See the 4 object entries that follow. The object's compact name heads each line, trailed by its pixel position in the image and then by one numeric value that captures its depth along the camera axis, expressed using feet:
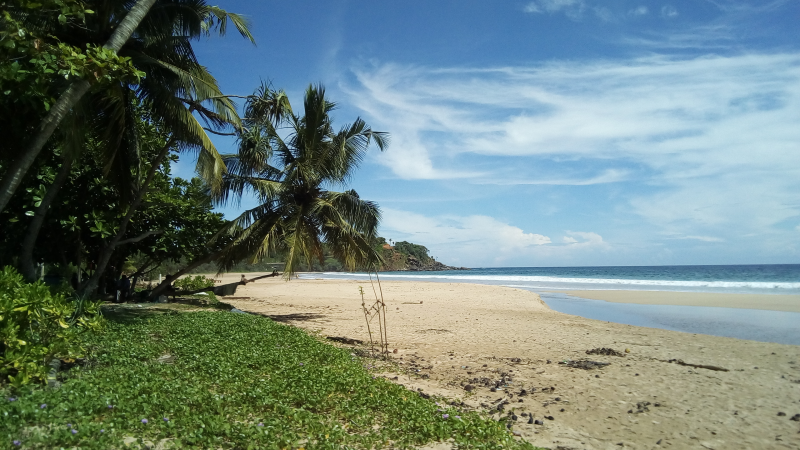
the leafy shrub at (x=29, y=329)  12.93
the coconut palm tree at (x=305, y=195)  44.09
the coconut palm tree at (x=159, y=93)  26.61
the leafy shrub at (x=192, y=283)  66.03
